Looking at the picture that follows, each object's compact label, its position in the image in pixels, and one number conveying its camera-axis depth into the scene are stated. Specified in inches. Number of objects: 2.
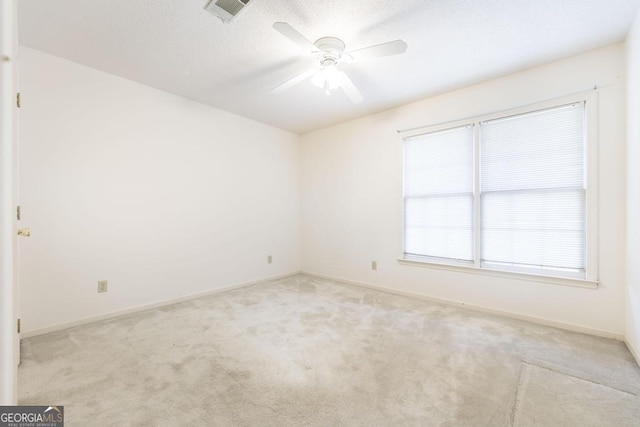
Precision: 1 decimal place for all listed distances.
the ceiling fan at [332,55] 71.2
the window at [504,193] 97.8
